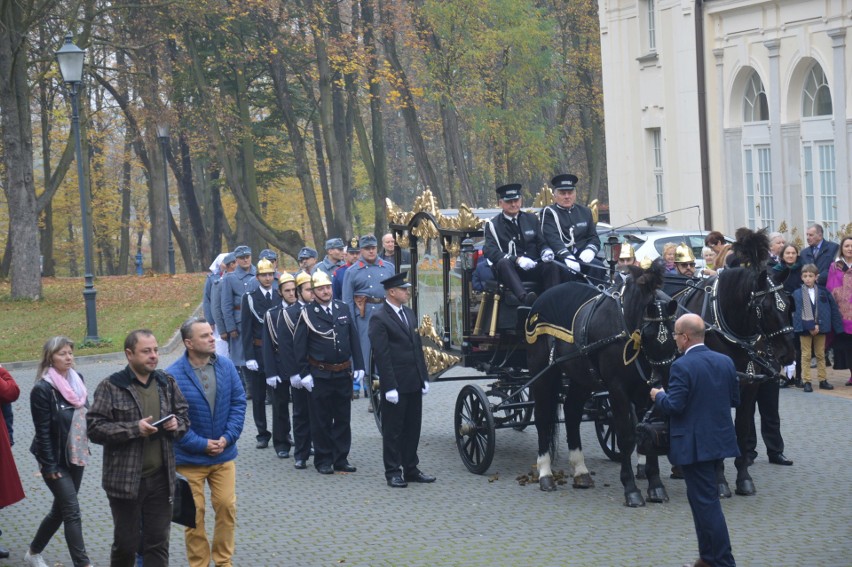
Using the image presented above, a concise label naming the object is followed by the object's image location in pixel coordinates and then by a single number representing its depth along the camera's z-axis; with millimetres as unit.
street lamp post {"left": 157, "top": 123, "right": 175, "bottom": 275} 39094
